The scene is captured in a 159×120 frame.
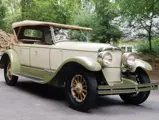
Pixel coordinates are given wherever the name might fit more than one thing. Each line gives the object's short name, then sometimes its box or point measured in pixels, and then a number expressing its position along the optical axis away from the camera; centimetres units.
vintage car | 555
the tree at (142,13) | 1030
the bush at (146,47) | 1436
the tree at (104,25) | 1340
